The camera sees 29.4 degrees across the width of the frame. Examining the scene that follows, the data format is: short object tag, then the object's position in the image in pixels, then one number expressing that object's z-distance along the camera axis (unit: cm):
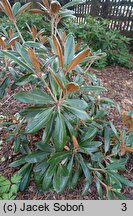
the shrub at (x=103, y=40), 373
